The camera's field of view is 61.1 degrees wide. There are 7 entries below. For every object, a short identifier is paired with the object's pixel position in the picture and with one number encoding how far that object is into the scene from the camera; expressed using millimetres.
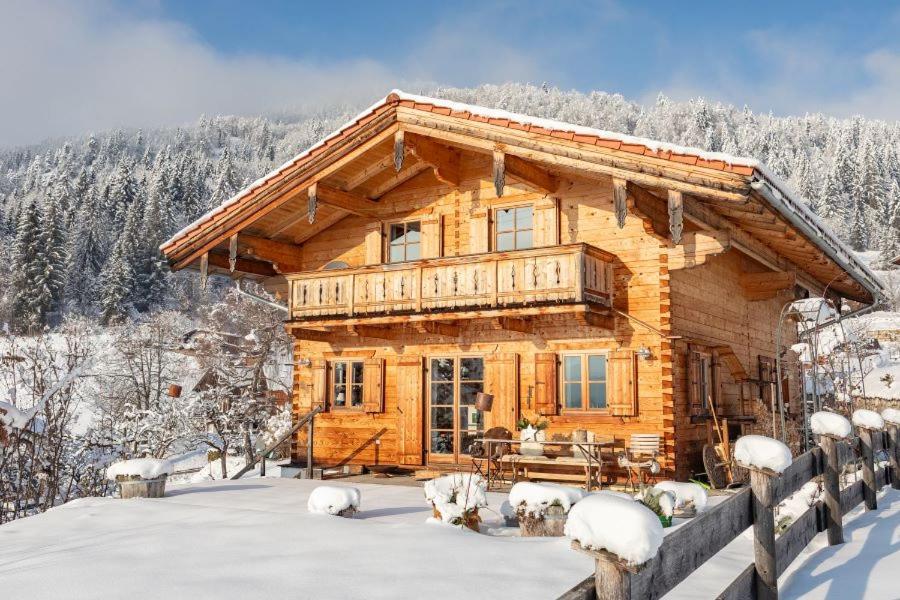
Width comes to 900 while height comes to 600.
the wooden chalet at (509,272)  12688
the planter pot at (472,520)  8055
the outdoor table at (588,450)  11531
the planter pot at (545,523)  7555
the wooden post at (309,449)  14219
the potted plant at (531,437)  12523
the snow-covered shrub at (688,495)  8891
